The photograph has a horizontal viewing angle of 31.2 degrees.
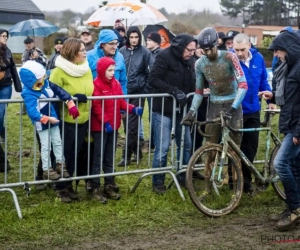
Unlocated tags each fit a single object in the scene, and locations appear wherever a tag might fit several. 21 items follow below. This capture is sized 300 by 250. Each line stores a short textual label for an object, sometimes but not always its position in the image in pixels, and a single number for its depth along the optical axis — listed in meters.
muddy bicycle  5.84
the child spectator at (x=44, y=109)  5.80
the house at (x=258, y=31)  58.83
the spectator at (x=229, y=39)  8.40
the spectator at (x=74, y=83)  6.06
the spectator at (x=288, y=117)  5.34
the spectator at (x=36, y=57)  11.28
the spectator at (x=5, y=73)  8.09
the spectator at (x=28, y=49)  11.66
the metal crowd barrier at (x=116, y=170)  5.89
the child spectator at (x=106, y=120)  6.21
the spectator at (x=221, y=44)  8.37
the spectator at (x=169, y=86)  6.52
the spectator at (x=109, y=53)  7.01
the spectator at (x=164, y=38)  11.46
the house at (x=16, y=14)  45.58
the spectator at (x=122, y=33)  9.98
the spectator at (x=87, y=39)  10.47
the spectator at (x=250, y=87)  6.56
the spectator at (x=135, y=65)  8.55
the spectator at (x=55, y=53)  9.56
